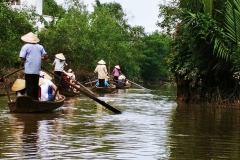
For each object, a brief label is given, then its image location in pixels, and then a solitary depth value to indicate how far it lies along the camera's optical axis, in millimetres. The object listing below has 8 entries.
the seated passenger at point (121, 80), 36031
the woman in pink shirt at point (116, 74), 36200
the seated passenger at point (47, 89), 15328
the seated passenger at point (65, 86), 23491
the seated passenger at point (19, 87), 15000
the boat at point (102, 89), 29016
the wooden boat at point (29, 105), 14031
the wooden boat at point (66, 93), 22969
